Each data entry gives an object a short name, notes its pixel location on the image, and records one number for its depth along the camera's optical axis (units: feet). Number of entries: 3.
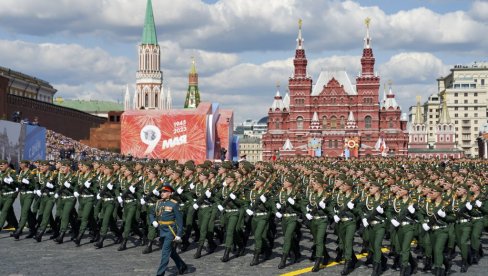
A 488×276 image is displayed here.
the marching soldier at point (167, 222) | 44.80
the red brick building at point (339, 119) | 376.27
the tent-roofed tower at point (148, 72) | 575.38
